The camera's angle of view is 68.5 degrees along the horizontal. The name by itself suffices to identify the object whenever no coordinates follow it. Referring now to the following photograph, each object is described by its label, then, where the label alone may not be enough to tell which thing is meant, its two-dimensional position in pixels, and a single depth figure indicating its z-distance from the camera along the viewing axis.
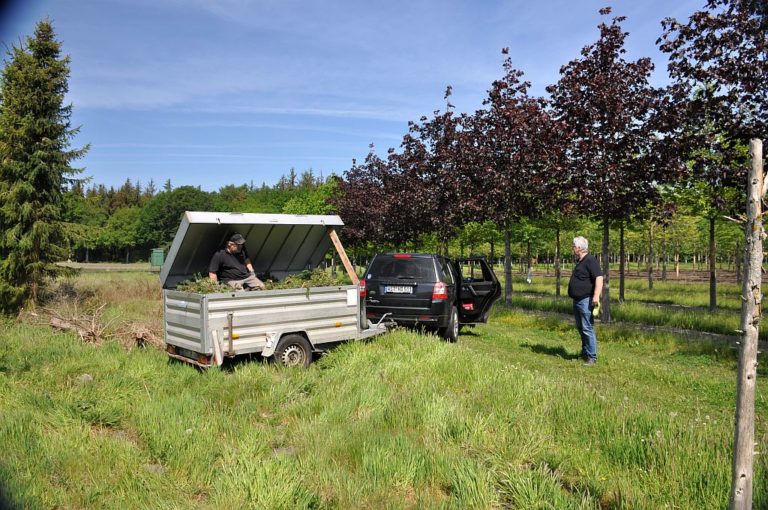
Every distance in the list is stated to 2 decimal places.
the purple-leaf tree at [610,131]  12.14
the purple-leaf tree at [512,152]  14.82
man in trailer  8.62
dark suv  10.75
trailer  7.40
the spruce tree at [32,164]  15.52
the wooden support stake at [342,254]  9.07
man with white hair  9.10
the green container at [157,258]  53.63
